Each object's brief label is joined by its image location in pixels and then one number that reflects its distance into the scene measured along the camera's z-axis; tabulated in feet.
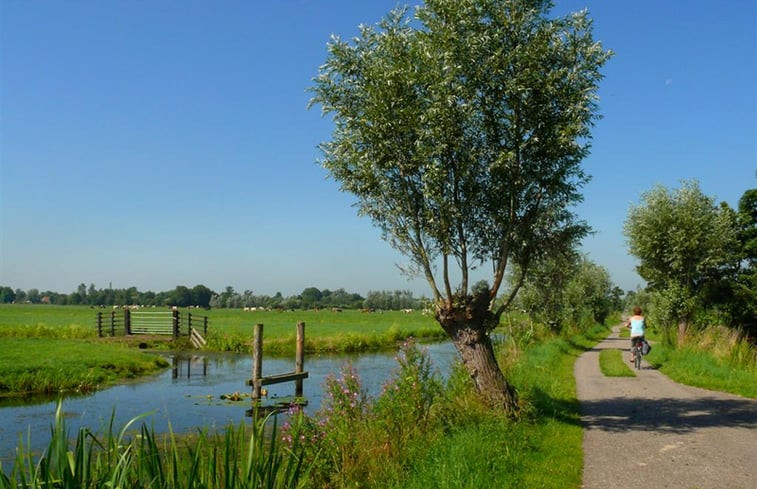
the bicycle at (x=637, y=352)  71.72
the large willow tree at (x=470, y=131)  37.19
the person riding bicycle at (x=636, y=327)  69.10
